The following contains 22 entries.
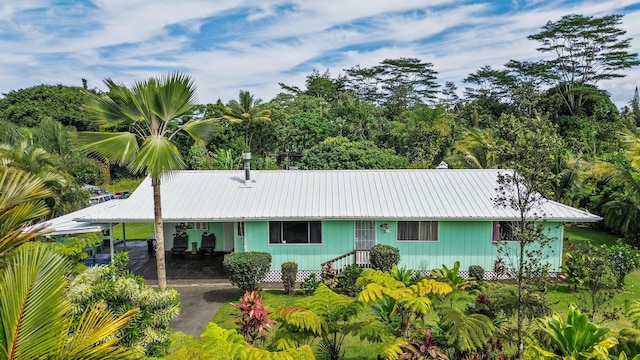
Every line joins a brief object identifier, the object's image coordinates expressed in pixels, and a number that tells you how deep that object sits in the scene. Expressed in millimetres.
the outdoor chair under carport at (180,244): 19672
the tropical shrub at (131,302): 7762
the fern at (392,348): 6902
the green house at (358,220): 15773
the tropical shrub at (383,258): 15078
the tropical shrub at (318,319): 7688
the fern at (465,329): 7340
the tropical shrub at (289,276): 14969
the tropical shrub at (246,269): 14102
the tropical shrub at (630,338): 7000
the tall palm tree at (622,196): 19469
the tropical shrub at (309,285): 14852
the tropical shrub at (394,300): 7973
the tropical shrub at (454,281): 9617
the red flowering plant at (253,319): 9109
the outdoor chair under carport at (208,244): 19578
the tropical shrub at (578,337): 6648
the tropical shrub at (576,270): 14531
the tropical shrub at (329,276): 14914
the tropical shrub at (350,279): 14626
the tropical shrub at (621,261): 14062
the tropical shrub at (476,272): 15547
